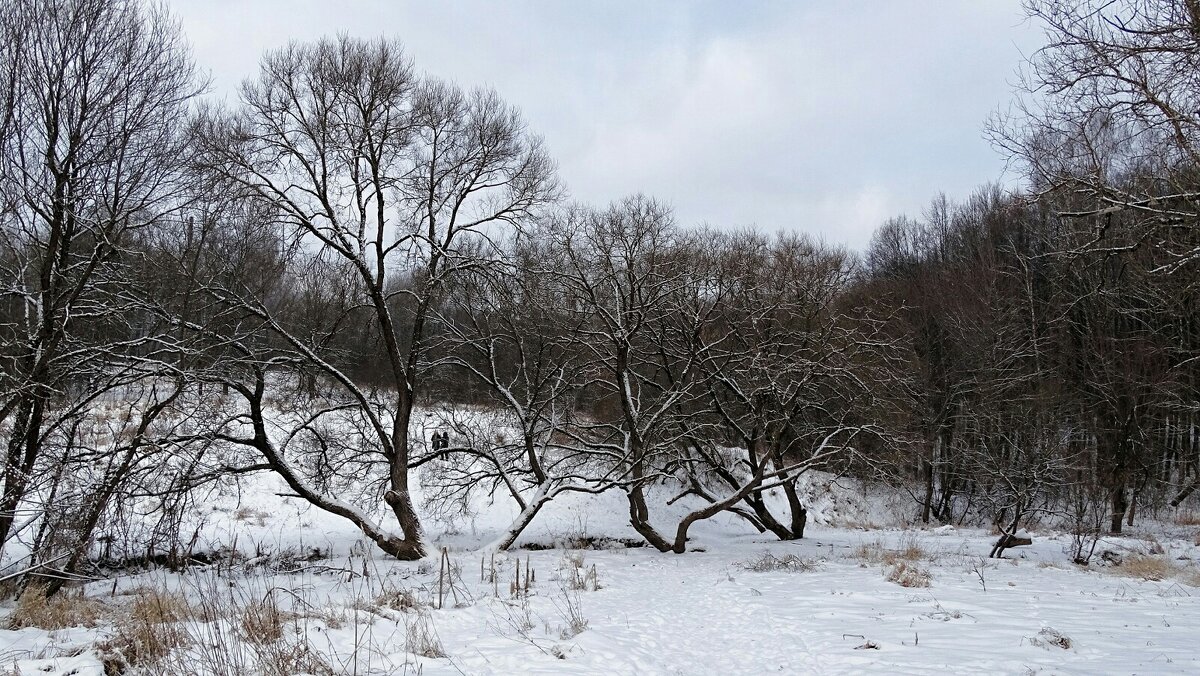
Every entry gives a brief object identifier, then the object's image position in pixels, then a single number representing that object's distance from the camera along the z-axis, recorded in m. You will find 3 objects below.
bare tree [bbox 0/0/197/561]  8.61
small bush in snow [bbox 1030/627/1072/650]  5.43
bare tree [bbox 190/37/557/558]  12.45
